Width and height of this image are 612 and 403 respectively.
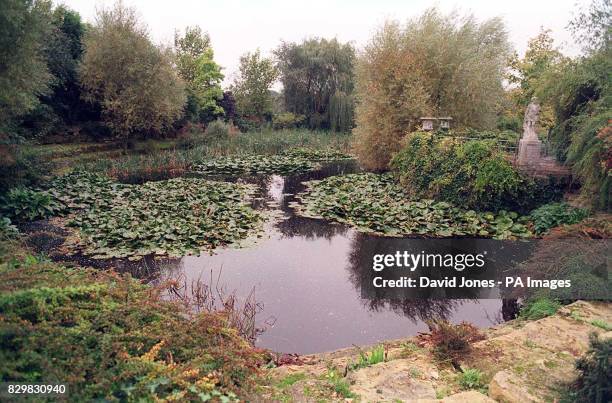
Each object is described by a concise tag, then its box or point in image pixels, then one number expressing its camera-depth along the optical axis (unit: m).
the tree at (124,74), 18.59
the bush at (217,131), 24.55
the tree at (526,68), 19.45
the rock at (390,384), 3.16
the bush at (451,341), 3.87
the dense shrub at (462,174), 9.57
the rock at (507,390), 2.87
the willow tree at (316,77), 32.66
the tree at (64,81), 16.60
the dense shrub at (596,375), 2.30
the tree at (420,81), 15.12
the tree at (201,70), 29.47
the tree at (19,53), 7.58
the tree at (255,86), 34.66
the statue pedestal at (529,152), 9.78
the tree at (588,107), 7.39
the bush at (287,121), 32.88
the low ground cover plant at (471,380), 3.34
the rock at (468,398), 2.84
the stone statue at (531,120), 9.70
